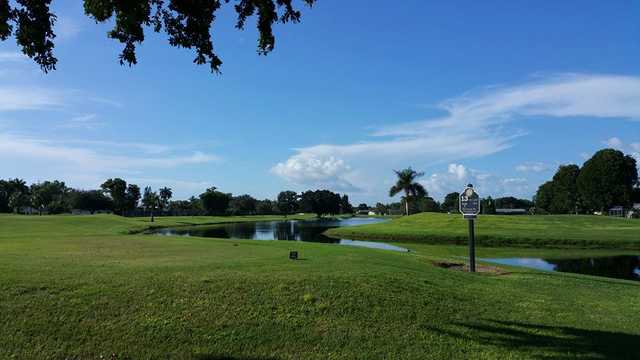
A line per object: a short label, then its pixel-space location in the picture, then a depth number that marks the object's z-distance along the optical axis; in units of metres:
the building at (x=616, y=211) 115.69
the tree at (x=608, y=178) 107.31
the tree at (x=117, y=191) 150.12
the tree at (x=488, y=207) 133.85
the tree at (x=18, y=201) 149.25
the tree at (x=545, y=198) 145.75
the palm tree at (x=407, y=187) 103.50
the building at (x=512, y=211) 170.60
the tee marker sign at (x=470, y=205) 20.34
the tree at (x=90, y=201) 162.62
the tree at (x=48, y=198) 154.00
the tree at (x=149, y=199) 167.62
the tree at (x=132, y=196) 158.74
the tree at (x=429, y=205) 166.04
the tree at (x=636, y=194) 113.72
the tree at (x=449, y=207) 193.12
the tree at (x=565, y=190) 129.12
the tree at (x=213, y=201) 176.25
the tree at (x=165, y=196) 190.30
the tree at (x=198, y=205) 181.82
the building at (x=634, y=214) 93.03
